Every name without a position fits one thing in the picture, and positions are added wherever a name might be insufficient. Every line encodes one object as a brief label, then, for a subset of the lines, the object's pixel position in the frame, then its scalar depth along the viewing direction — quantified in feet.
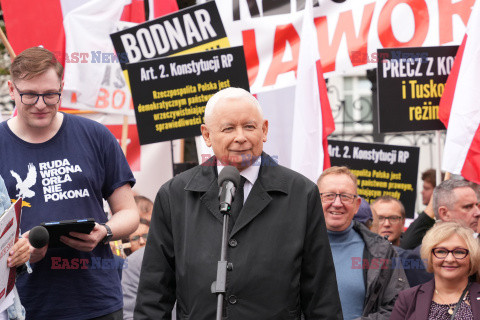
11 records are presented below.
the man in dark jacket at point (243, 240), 17.54
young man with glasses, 21.47
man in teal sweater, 28.10
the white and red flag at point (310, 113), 40.70
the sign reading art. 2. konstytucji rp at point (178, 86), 41.11
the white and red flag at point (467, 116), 38.20
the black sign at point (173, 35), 43.37
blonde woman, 26.59
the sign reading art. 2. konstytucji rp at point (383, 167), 46.67
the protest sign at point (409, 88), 42.01
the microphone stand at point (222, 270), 15.47
